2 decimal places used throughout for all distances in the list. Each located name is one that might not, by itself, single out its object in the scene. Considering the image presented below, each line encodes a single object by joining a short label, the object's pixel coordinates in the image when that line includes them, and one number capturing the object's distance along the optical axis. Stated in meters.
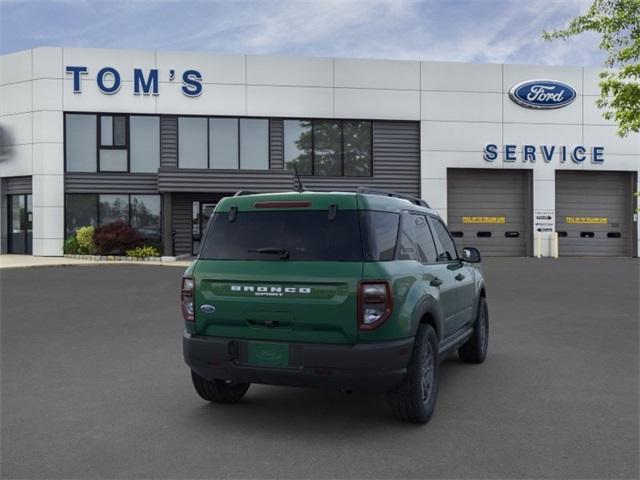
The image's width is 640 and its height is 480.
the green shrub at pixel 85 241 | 23.91
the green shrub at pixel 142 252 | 23.52
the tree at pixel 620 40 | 11.88
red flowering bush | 23.41
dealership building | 25.00
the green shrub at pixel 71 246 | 24.34
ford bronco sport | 4.26
